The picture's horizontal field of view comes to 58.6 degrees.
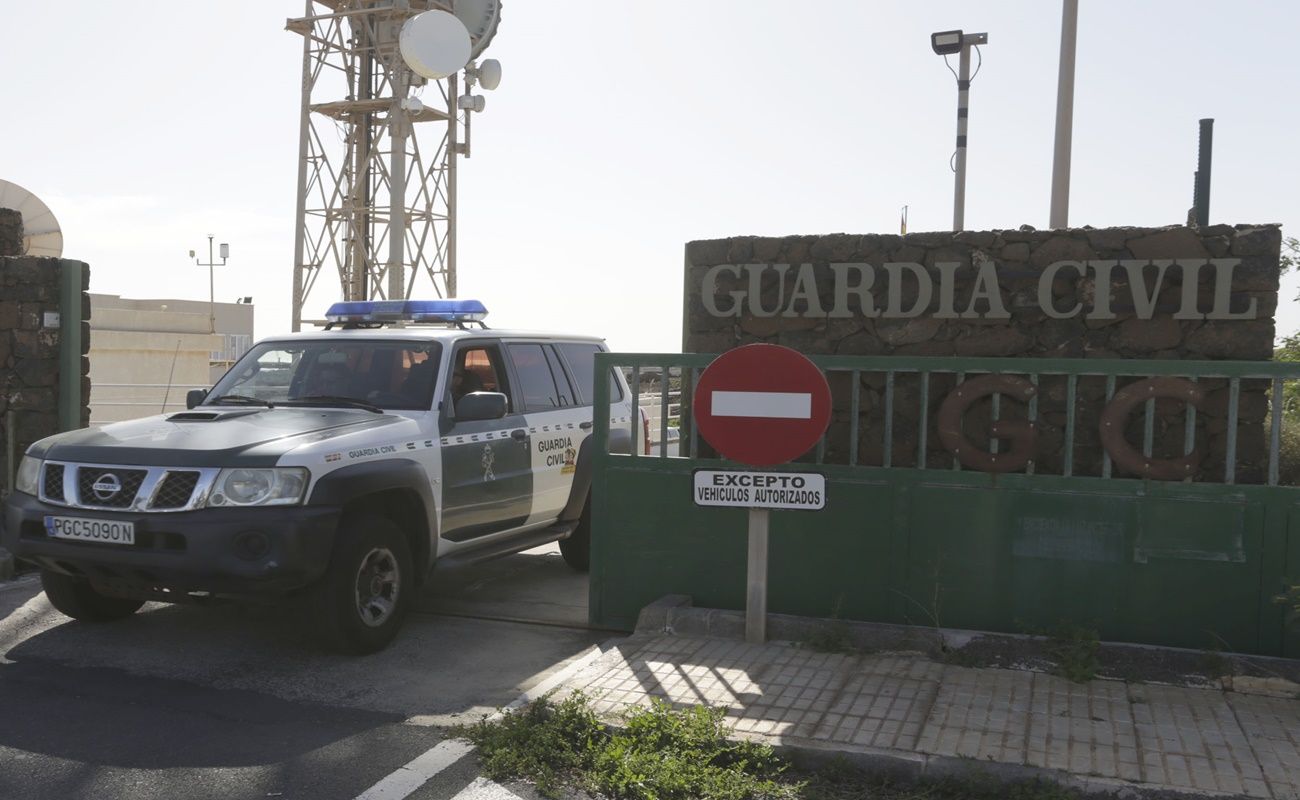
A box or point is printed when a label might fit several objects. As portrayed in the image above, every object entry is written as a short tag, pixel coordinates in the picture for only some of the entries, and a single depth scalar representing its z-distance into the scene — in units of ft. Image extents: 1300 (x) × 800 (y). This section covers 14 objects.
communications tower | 96.37
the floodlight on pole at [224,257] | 170.71
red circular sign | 19.20
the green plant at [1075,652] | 18.10
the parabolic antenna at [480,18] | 101.09
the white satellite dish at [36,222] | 55.47
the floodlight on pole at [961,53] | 51.03
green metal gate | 18.85
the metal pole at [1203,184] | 40.47
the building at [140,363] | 60.95
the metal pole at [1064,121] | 40.37
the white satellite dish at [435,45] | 84.64
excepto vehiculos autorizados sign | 19.54
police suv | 19.33
